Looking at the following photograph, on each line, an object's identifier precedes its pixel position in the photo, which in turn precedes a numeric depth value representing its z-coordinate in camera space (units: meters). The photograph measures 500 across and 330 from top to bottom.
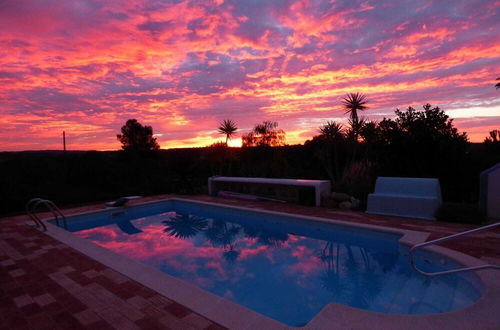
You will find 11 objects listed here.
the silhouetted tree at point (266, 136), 17.09
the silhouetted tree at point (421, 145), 9.72
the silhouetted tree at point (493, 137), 16.12
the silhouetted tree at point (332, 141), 14.93
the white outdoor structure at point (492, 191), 6.03
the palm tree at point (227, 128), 19.01
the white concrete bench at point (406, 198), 6.52
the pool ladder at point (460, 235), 2.47
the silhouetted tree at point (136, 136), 24.78
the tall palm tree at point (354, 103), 18.61
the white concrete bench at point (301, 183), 8.23
